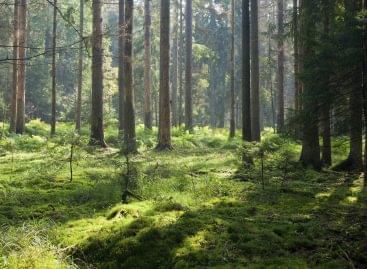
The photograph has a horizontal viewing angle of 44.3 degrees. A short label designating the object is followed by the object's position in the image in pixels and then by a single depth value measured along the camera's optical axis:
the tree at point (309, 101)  9.45
